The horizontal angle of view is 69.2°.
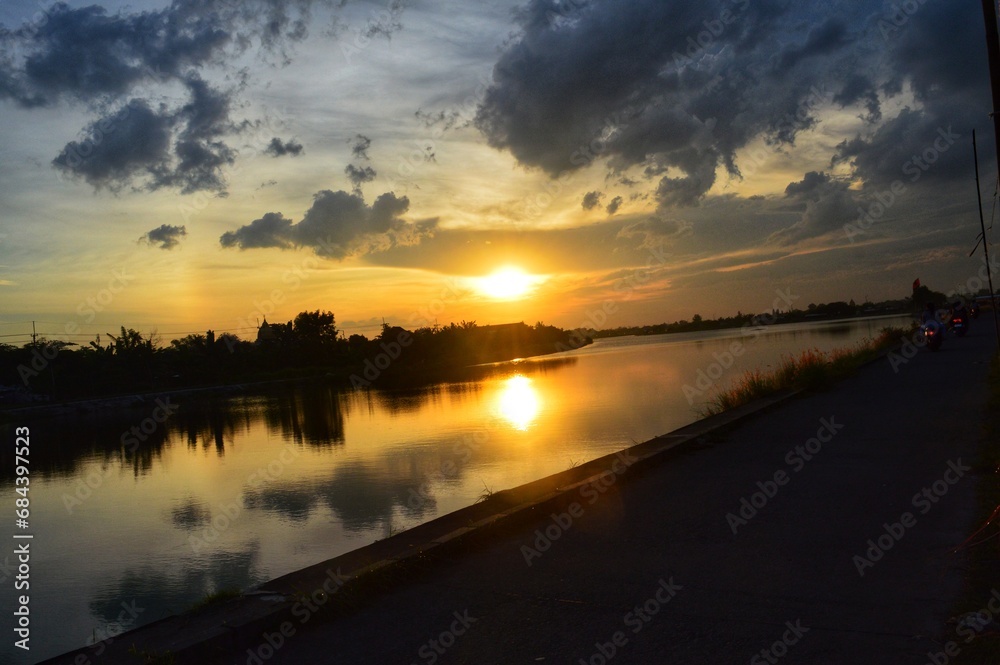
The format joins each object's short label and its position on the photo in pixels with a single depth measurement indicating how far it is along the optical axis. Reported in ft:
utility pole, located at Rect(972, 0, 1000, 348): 13.99
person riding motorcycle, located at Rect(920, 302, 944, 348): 89.10
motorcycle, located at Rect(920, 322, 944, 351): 88.07
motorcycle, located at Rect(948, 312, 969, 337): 113.09
